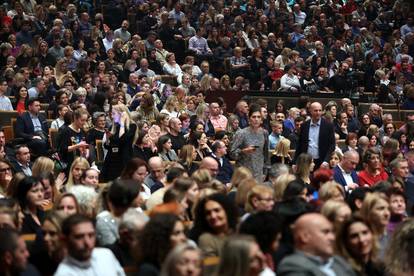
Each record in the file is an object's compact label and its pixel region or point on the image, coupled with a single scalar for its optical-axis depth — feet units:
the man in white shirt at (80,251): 19.71
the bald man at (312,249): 19.56
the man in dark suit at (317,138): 39.88
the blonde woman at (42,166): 31.76
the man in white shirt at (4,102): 50.16
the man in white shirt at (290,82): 62.90
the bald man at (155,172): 33.73
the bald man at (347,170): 37.58
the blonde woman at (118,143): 39.34
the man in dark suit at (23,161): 37.70
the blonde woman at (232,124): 49.59
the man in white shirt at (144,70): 59.16
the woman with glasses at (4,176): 31.12
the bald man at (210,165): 33.04
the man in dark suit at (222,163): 40.55
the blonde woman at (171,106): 51.06
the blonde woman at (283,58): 67.21
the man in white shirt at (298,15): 78.48
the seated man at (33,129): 42.98
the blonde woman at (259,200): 25.21
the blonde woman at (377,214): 24.52
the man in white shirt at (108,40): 63.59
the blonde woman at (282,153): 44.21
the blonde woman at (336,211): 22.95
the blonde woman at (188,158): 39.50
